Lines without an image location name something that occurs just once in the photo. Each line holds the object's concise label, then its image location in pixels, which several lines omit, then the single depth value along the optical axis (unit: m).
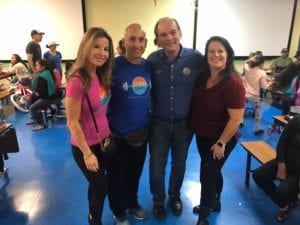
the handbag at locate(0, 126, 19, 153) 2.61
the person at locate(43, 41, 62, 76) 5.47
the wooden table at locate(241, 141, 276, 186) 2.47
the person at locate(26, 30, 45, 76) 5.47
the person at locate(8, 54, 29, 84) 5.66
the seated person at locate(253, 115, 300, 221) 2.01
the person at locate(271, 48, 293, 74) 6.21
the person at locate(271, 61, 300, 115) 2.46
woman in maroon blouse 1.67
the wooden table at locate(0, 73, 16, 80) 5.04
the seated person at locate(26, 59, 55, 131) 4.24
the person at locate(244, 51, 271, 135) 4.16
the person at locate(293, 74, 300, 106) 2.90
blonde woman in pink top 1.45
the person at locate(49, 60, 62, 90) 4.55
